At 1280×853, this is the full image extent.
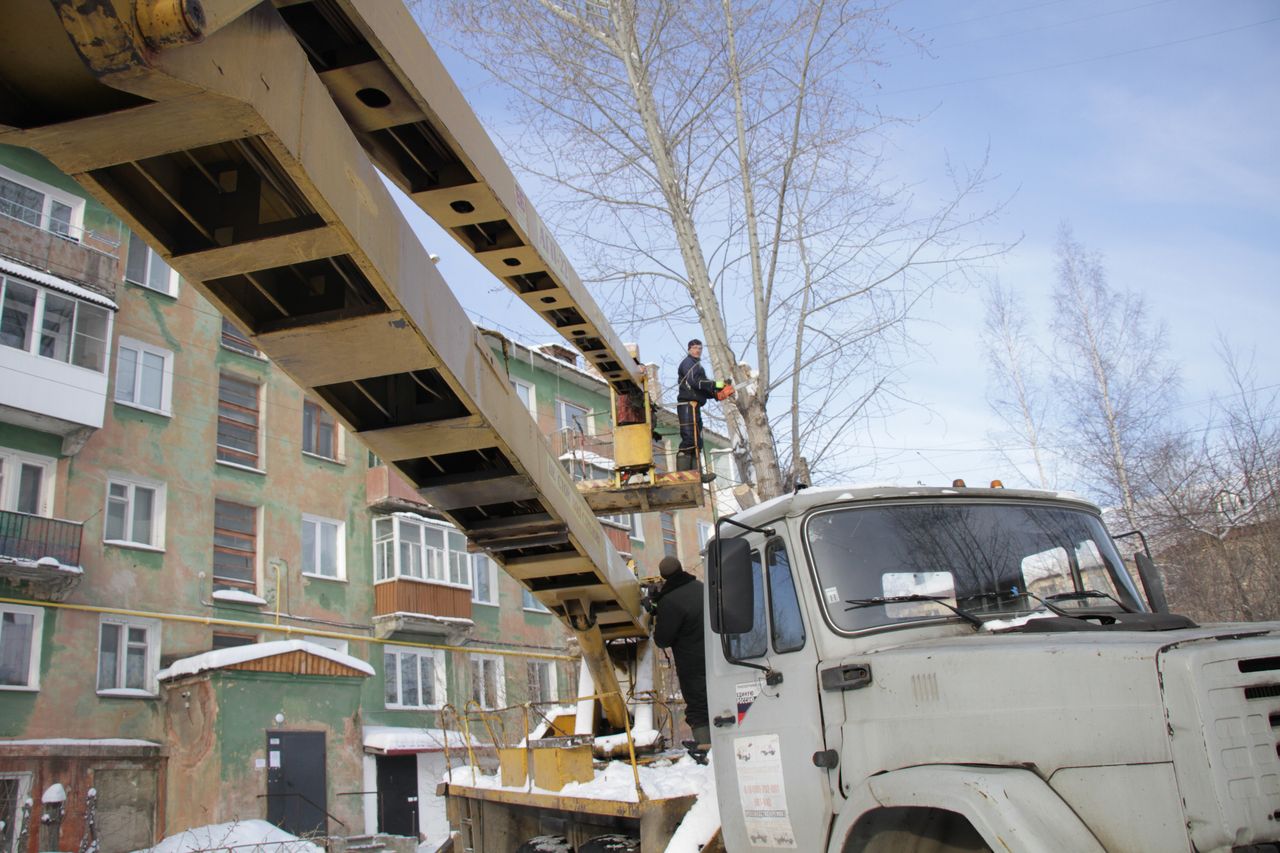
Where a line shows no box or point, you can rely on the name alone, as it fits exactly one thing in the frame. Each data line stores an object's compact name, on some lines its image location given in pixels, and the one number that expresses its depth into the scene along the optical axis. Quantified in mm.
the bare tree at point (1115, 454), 22297
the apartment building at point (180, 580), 19312
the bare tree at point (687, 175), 12070
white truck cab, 3010
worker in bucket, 10798
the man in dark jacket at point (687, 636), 6586
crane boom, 3002
